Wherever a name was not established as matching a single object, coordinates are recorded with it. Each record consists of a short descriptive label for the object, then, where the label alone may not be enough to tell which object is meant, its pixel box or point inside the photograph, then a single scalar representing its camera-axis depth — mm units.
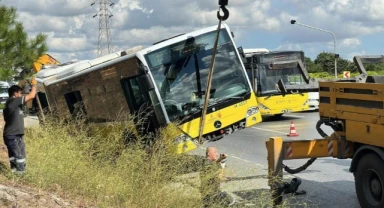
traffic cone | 17044
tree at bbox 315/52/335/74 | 76006
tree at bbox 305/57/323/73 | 73412
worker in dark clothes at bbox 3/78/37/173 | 7949
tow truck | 7598
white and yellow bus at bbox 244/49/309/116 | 21281
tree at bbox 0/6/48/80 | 14451
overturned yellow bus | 11102
